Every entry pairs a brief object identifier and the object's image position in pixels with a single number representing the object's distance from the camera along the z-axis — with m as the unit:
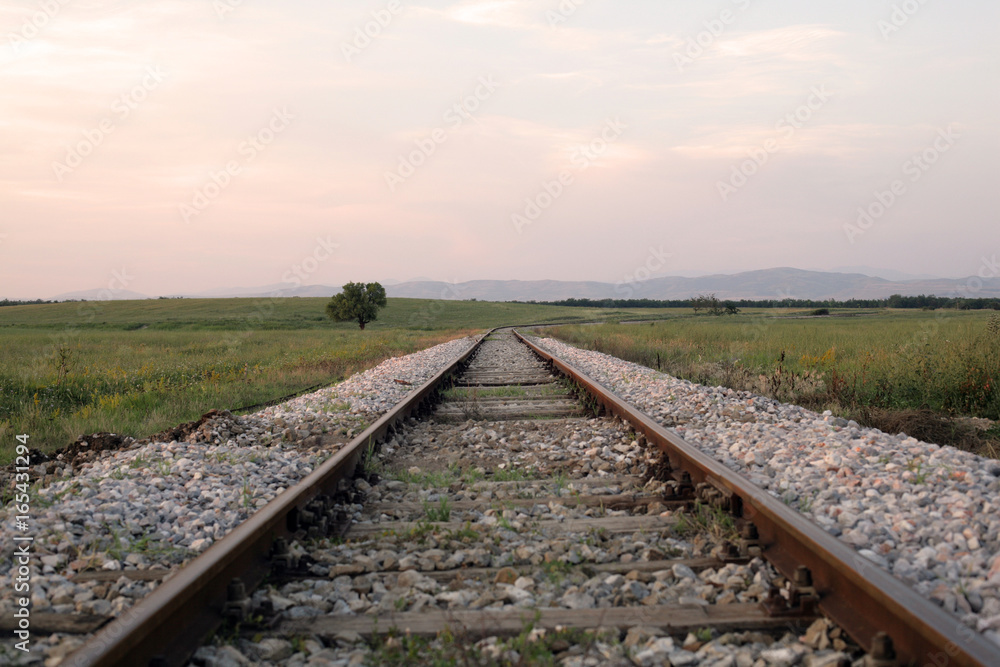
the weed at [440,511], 3.54
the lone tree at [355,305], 47.66
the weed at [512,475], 4.38
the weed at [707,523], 3.12
